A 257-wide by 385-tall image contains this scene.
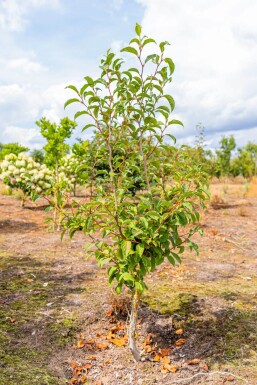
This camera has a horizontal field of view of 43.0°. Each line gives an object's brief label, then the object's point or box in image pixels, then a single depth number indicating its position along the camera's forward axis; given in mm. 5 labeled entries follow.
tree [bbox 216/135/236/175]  25705
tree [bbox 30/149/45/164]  25625
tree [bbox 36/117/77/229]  7625
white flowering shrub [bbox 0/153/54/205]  10094
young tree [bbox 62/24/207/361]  2443
